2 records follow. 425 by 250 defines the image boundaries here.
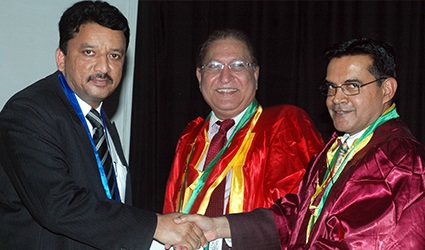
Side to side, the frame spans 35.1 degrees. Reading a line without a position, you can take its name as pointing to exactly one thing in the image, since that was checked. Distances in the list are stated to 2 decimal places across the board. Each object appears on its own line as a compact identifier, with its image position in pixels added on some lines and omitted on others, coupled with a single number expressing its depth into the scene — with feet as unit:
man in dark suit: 7.97
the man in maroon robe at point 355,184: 7.57
